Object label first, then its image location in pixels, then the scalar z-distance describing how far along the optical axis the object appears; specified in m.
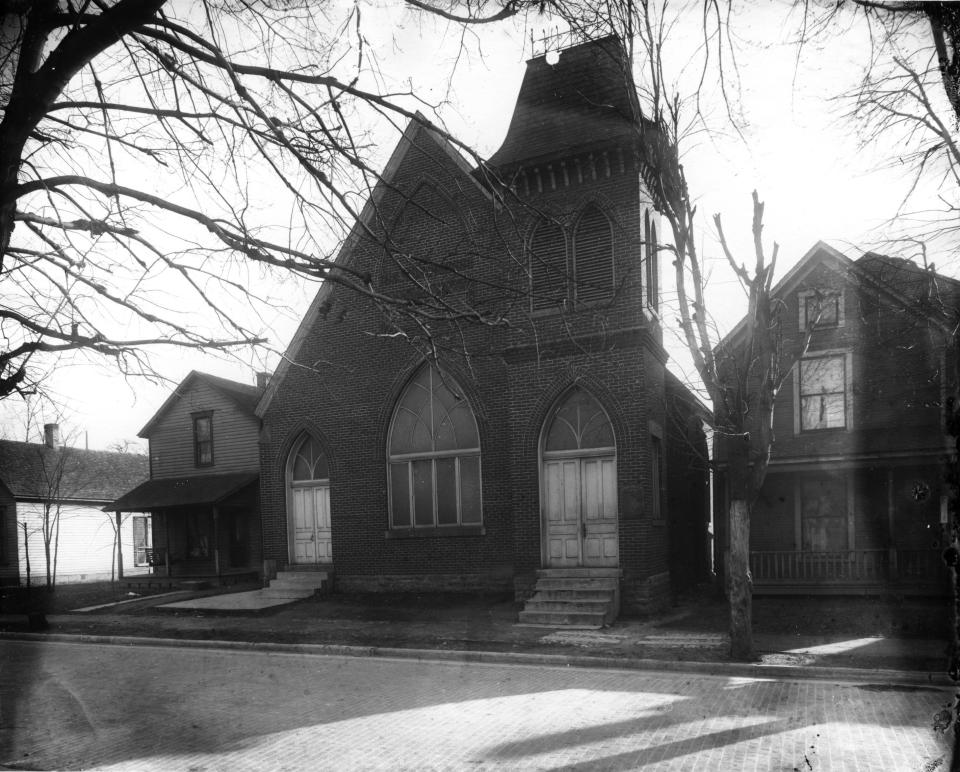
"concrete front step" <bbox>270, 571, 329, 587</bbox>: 19.09
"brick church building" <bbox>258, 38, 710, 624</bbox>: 15.16
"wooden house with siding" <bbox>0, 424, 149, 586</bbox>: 30.86
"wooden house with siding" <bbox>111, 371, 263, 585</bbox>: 26.31
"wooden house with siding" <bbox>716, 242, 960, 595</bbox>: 17.22
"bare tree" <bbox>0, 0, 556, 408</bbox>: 5.05
